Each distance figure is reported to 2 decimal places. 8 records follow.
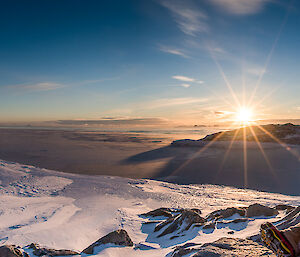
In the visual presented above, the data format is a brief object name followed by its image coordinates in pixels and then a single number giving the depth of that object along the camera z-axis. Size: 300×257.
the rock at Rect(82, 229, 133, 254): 3.53
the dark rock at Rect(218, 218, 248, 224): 4.13
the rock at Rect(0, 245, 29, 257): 2.76
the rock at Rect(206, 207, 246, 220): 4.79
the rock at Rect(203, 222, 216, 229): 3.98
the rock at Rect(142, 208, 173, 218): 5.56
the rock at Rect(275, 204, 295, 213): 5.41
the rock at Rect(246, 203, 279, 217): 4.53
